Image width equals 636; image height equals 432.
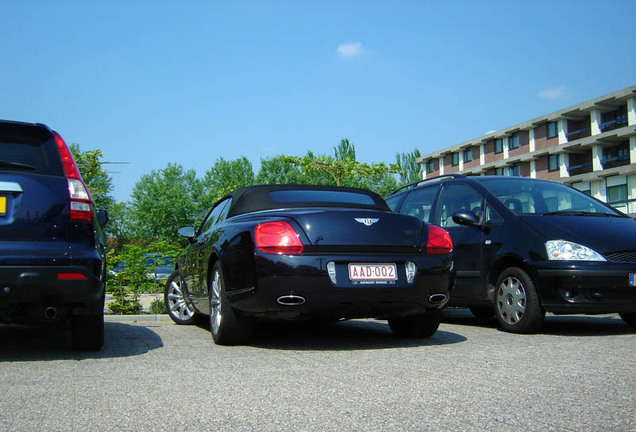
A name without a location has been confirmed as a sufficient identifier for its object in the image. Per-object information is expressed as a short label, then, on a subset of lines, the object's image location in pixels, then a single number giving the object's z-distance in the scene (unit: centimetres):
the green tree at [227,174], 8219
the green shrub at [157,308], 1048
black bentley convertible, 539
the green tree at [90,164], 2562
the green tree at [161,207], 7419
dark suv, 489
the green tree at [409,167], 9738
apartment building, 4972
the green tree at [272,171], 8100
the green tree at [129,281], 1038
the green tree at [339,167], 4006
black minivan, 650
